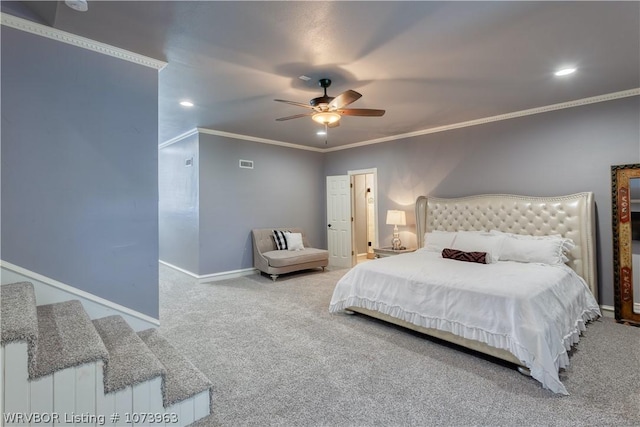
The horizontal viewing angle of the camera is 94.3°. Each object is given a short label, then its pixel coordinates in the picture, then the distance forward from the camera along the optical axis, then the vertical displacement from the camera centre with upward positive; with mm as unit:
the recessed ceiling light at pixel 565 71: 3041 +1465
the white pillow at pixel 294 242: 6061 -547
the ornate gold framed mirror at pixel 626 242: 3496 -363
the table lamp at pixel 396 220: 5484 -111
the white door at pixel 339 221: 6766 -148
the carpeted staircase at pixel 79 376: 1557 -952
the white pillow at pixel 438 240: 4523 -414
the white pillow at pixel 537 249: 3584 -457
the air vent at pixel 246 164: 5930 +1047
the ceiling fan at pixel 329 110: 2988 +1114
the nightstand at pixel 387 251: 5262 -671
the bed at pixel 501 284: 2430 -718
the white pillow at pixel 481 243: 3870 -414
